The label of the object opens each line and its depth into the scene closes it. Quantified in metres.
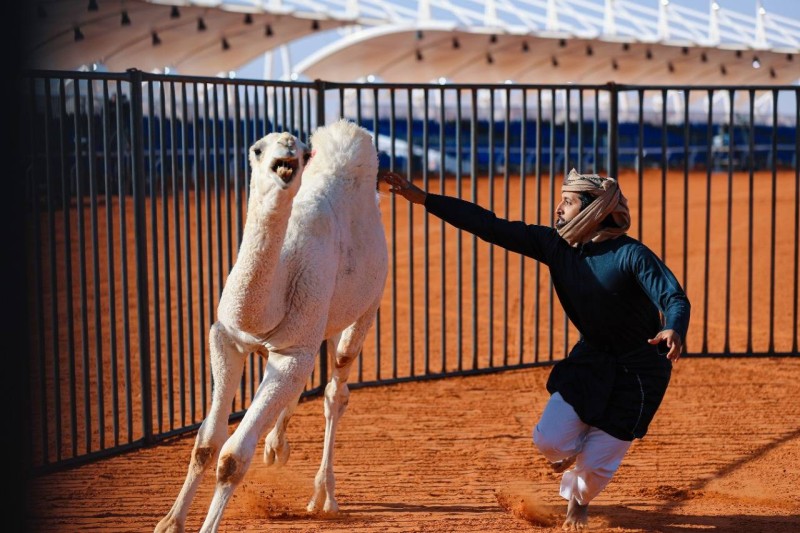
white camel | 8.49
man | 10.08
